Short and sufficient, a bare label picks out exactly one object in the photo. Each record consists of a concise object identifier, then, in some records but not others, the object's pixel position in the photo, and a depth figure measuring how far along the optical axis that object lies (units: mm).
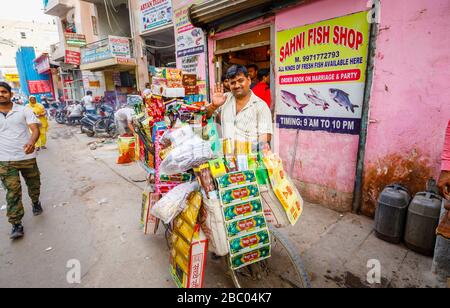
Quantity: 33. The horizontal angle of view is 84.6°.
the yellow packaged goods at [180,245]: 1870
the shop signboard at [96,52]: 11438
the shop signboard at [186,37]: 5563
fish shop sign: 3121
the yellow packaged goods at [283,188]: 1753
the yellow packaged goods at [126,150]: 6297
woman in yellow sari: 7991
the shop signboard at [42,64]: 20891
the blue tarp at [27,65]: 25244
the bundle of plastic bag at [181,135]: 1832
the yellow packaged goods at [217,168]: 1704
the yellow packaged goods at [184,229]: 1816
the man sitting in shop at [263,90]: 3932
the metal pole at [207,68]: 5288
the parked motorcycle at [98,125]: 10680
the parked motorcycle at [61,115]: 15071
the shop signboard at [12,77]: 34062
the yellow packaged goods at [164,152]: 2031
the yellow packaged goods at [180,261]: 1899
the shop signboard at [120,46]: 10766
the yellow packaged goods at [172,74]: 2571
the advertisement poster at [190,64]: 5809
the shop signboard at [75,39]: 13234
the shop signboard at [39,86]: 24291
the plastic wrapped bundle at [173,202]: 1825
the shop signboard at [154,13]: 8680
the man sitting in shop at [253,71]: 4259
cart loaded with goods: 1702
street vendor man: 2332
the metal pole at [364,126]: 2934
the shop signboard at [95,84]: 15375
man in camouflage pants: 3209
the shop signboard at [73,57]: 14094
